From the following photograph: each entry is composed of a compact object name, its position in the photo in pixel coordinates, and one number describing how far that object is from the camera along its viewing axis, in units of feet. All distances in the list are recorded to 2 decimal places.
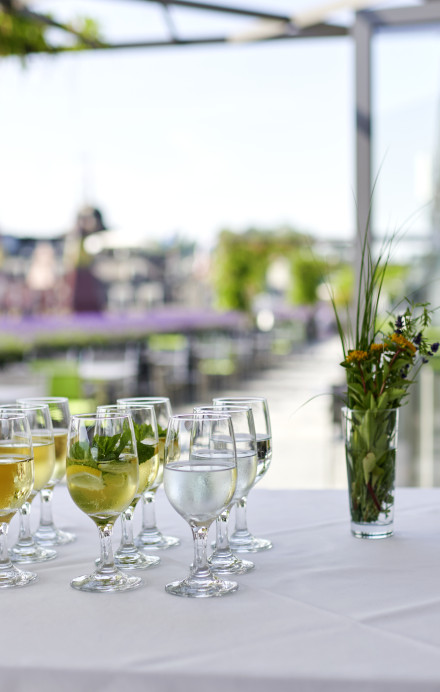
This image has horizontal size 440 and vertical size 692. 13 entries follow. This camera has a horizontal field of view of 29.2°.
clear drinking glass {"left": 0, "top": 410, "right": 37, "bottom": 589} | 3.77
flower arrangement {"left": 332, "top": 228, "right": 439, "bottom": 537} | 4.70
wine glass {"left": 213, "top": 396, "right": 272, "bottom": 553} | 4.51
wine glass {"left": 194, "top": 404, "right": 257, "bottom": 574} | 4.09
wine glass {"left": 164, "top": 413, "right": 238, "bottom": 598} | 3.61
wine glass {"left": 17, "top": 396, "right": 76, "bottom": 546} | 4.74
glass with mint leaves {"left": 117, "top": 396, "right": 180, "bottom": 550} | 4.54
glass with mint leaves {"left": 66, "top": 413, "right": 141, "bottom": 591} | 3.68
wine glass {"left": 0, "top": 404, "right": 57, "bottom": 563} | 4.37
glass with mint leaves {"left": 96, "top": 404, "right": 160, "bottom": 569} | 4.17
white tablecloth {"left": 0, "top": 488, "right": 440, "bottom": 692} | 2.86
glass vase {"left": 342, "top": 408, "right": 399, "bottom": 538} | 4.70
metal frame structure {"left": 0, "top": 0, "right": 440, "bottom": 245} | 12.18
